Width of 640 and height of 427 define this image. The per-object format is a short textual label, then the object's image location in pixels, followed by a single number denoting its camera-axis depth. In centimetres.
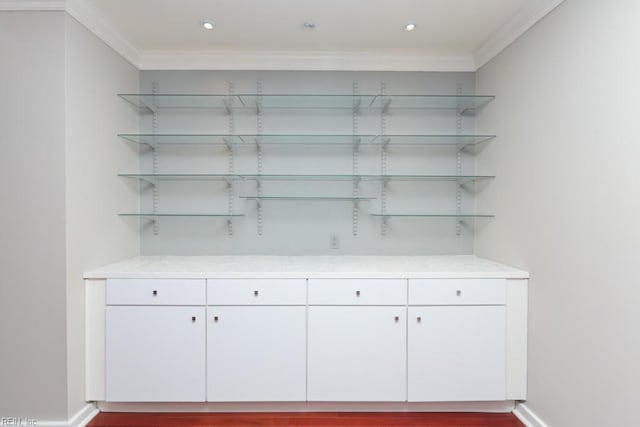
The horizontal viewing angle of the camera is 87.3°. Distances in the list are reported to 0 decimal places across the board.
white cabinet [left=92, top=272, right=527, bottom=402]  208
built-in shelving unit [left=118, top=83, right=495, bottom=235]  265
